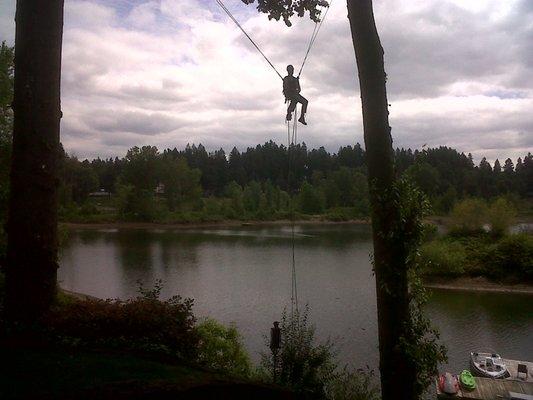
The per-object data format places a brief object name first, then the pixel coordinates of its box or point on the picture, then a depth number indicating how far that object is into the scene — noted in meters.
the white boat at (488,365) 15.10
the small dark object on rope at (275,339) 7.15
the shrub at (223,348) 8.54
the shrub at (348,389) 7.35
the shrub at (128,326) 5.42
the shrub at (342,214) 75.19
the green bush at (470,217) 45.94
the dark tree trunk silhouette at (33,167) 5.41
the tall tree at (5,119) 13.06
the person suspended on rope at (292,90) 8.00
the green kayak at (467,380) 14.06
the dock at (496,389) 13.82
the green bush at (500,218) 43.80
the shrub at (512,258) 33.50
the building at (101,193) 90.43
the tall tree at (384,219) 5.16
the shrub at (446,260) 34.12
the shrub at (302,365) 6.87
